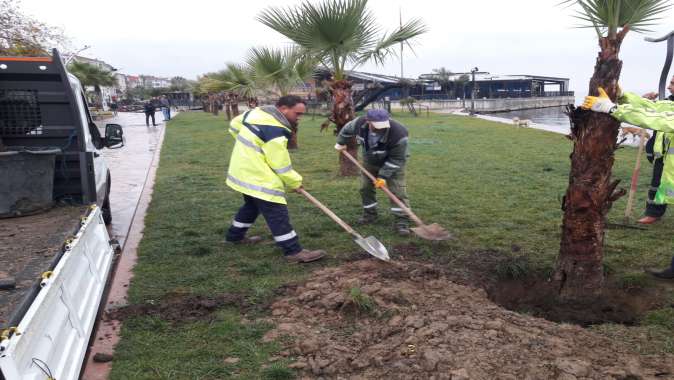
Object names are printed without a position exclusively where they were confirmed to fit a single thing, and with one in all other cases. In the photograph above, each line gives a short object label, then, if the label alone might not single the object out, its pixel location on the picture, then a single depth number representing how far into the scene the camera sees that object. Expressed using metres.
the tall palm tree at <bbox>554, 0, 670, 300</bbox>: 3.34
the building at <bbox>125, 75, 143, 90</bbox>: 125.12
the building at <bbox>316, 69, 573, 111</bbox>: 56.78
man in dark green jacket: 5.44
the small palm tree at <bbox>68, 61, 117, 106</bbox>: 29.02
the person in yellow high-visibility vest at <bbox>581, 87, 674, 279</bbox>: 3.23
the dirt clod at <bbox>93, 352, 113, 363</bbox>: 3.09
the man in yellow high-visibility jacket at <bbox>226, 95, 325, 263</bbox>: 4.57
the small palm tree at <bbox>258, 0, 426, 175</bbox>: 7.40
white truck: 2.20
